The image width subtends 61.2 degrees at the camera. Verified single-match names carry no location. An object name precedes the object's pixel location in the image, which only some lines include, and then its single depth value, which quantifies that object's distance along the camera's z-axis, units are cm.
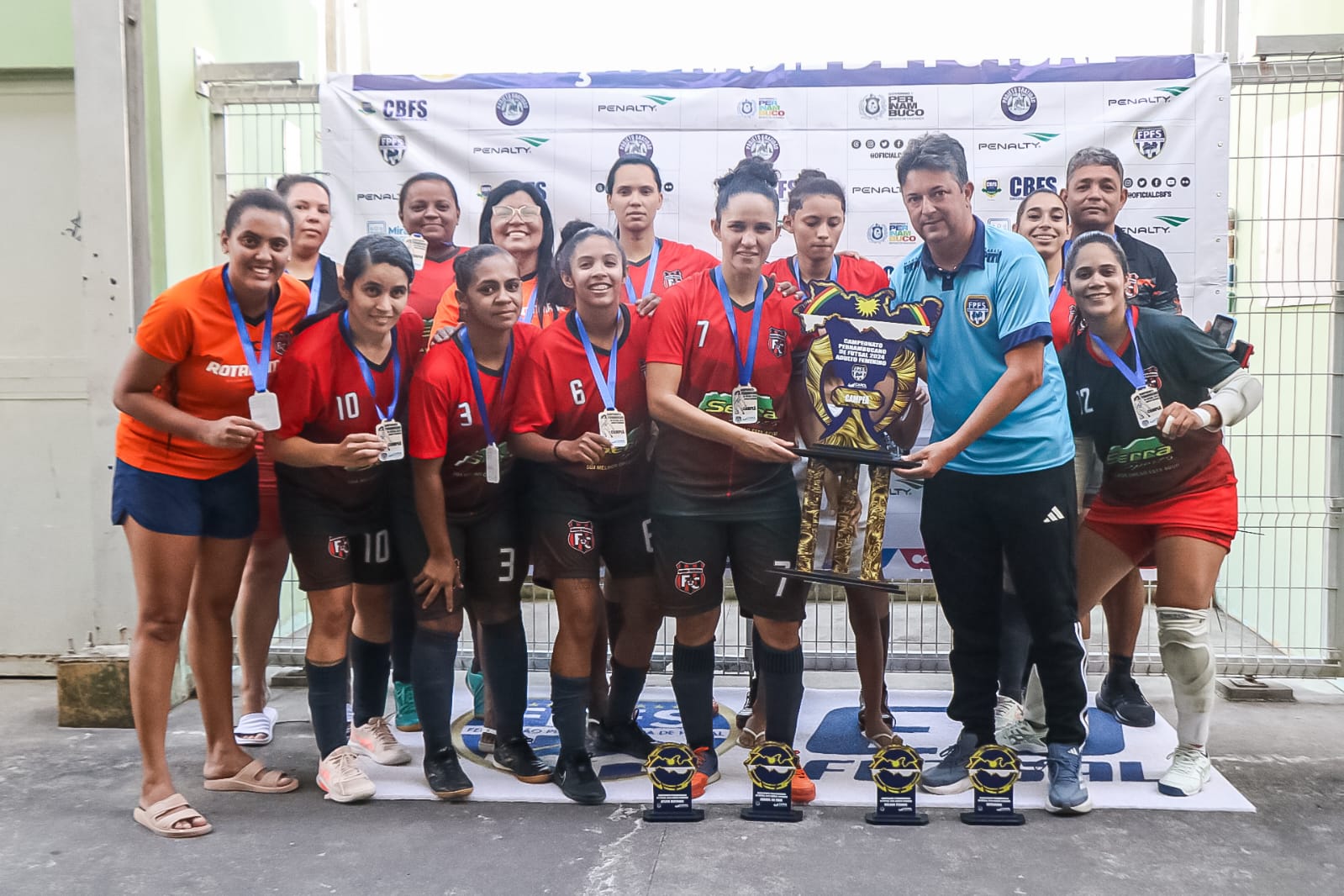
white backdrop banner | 489
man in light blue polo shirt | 366
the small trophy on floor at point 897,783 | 358
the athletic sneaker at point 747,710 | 470
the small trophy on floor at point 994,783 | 357
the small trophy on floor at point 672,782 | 361
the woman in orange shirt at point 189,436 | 356
